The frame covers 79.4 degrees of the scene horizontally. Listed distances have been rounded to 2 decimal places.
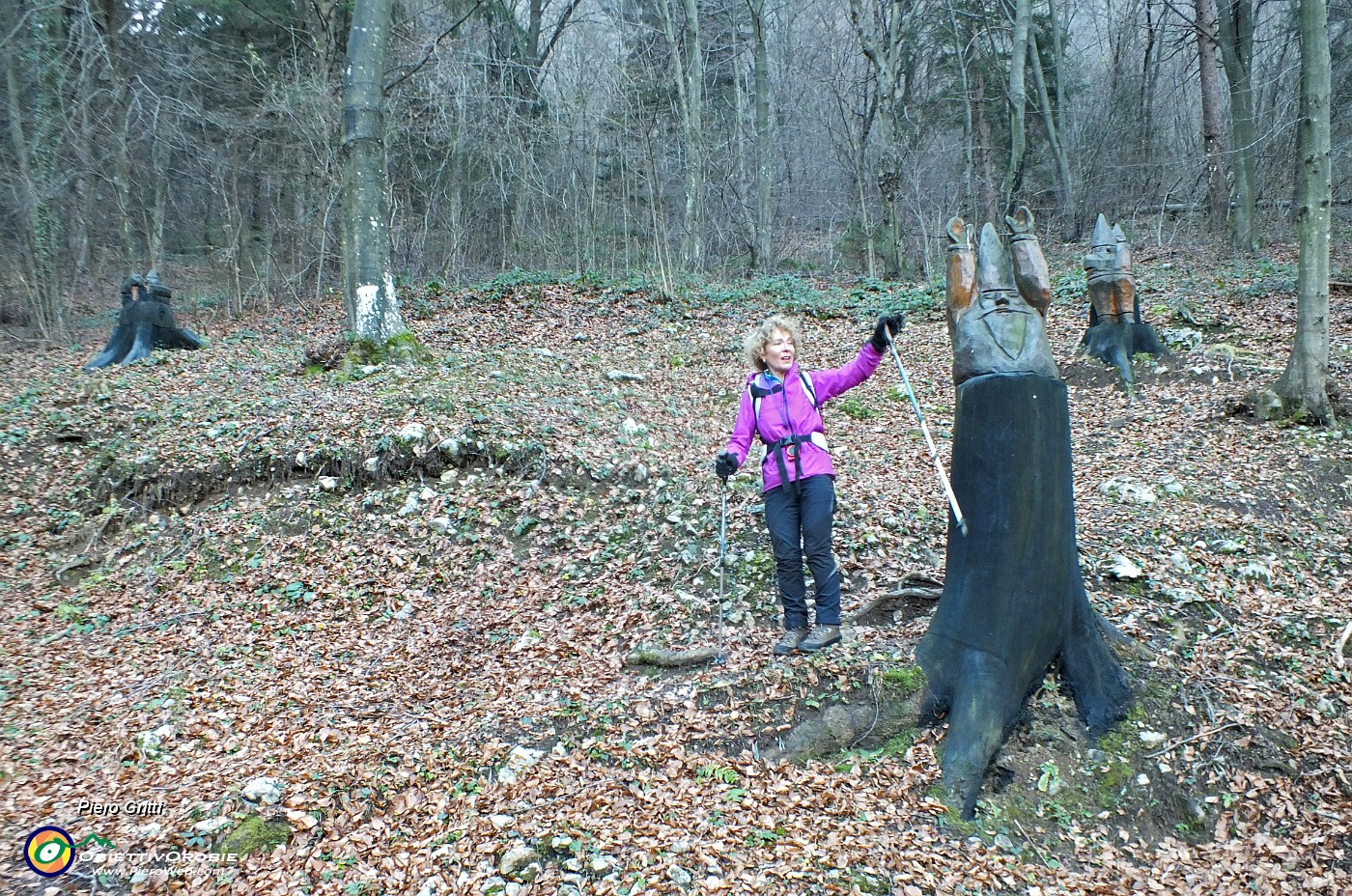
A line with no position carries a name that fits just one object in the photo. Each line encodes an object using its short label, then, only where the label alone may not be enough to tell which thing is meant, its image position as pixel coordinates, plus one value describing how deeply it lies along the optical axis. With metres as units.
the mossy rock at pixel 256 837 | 3.53
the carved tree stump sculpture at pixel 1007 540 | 3.74
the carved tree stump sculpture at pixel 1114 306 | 9.68
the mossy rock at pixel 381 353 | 9.59
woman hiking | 4.27
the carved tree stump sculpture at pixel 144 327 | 11.85
